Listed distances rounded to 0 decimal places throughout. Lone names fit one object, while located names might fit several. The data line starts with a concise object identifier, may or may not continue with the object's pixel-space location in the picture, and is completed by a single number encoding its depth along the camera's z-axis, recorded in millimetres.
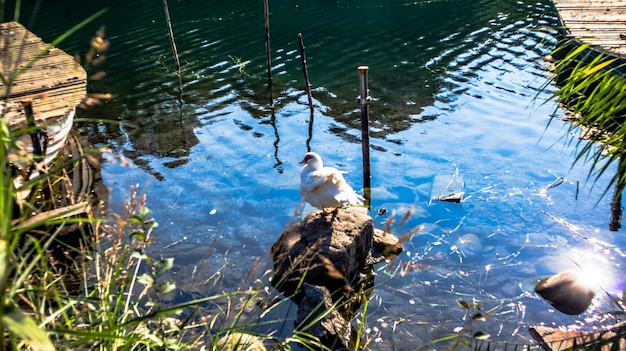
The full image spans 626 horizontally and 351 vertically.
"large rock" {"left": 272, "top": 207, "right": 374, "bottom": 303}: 7285
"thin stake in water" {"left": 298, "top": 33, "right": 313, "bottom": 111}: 12685
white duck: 7586
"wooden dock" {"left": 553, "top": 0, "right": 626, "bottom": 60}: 12045
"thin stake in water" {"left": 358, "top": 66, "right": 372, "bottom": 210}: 8742
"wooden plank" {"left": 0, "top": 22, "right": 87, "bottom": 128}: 8508
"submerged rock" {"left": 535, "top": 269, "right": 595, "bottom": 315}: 7000
